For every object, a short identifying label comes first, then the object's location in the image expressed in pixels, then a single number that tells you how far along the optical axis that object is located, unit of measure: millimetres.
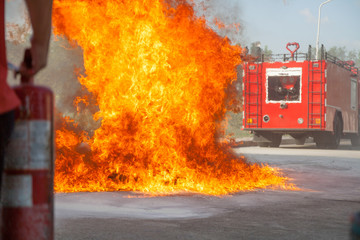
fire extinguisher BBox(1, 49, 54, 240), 2467
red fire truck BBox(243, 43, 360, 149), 19578
